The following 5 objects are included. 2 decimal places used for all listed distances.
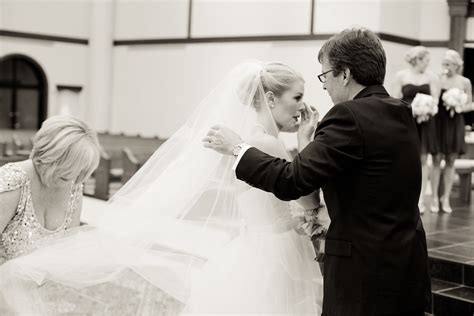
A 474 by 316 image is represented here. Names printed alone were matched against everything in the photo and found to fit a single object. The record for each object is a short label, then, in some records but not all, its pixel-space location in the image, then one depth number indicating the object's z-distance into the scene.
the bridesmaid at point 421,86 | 7.48
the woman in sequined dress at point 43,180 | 2.46
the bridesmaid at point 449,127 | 7.59
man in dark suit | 1.95
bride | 2.61
